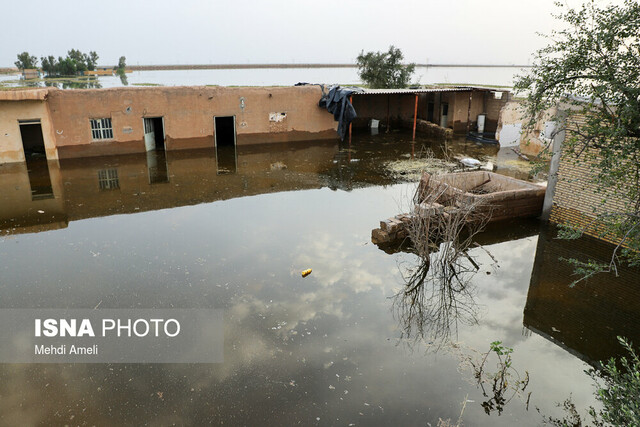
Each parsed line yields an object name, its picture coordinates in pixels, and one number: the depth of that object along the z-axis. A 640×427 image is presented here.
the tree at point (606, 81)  5.36
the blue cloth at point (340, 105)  19.72
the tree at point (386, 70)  30.72
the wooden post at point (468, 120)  23.41
